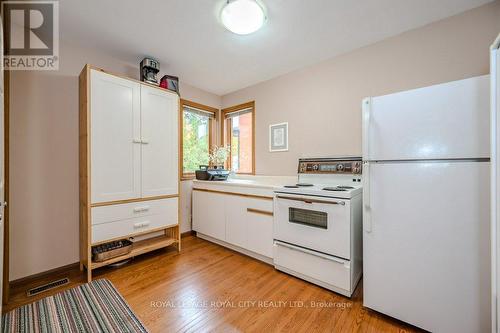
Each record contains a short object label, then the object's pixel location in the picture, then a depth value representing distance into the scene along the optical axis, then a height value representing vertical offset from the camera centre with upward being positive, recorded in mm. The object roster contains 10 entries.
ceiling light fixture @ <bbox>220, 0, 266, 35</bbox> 1669 +1252
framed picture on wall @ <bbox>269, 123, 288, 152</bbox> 2967 +415
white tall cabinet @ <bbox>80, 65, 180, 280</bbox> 2014 +48
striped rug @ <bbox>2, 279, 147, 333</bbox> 1433 -1095
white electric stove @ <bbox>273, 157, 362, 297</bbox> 1725 -572
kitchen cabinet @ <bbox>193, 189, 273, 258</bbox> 2316 -676
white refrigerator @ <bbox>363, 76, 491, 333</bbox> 1214 -262
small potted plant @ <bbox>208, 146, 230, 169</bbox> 3564 +167
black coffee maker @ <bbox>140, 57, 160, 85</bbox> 2471 +1156
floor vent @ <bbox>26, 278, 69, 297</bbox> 1814 -1088
